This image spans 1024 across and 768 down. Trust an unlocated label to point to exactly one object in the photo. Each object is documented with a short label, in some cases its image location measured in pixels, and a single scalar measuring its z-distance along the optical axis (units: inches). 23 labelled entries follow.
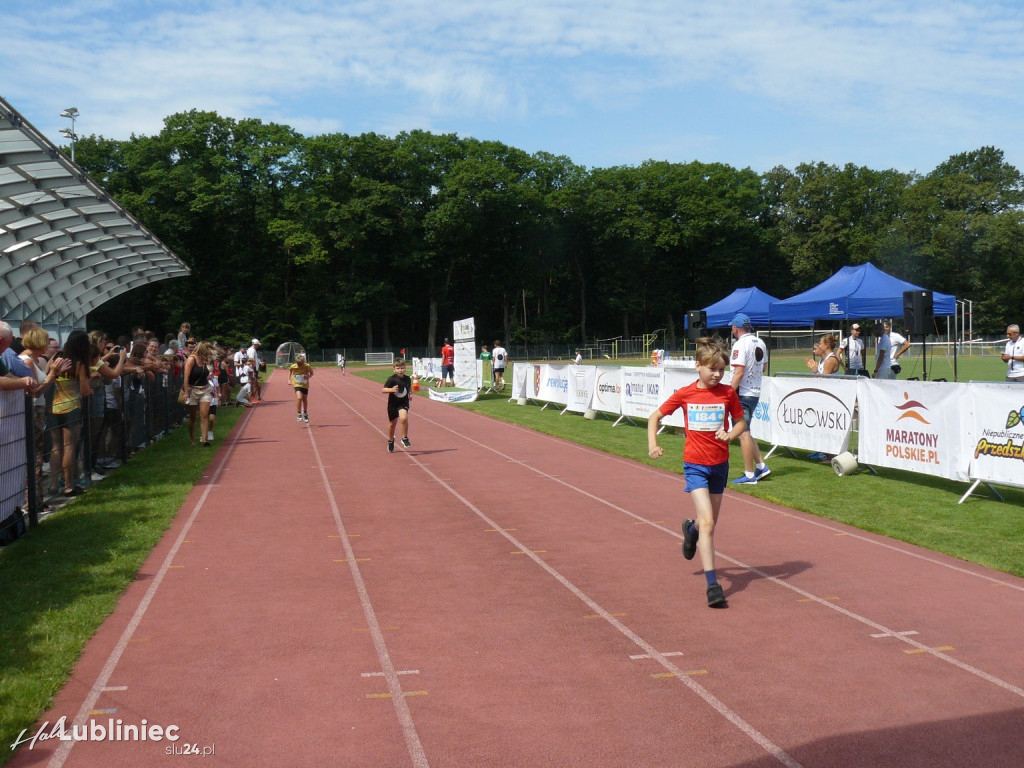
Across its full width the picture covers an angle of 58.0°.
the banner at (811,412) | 495.2
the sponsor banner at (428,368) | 1686.3
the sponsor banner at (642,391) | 721.4
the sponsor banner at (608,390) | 809.5
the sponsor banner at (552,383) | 952.3
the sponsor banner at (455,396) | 1139.3
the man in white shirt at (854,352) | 772.0
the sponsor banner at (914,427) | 411.2
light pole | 2144.4
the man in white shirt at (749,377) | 473.6
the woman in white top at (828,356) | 567.2
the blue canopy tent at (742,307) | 1101.7
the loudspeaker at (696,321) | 1103.0
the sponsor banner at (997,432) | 376.2
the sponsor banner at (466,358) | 1184.2
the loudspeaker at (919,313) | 693.3
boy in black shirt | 646.5
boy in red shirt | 262.5
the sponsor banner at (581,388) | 874.5
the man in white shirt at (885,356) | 701.3
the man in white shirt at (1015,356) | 705.6
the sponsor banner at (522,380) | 1075.8
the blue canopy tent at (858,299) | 843.4
